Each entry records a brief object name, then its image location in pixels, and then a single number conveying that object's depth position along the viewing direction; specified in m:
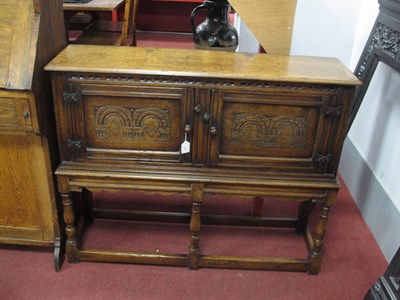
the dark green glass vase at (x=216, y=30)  2.02
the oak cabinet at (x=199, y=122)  1.55
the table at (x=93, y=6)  3.40
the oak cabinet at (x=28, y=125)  1.52
